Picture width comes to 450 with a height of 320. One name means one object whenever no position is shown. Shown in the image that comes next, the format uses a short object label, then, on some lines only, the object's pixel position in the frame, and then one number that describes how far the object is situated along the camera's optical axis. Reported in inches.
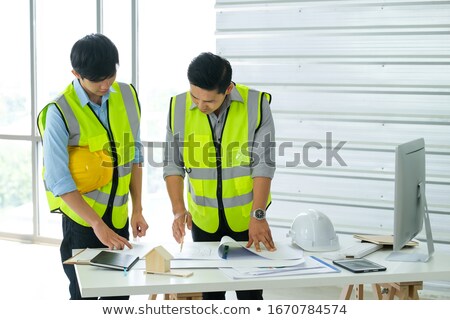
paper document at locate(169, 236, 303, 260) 119.2
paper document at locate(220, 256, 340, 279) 110.2
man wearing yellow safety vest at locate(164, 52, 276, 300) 127.5
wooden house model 109.5
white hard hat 125.7
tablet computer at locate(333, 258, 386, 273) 113.9
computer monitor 113.5
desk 104.5
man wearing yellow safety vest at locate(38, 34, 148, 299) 115.0
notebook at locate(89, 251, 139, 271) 111.4
